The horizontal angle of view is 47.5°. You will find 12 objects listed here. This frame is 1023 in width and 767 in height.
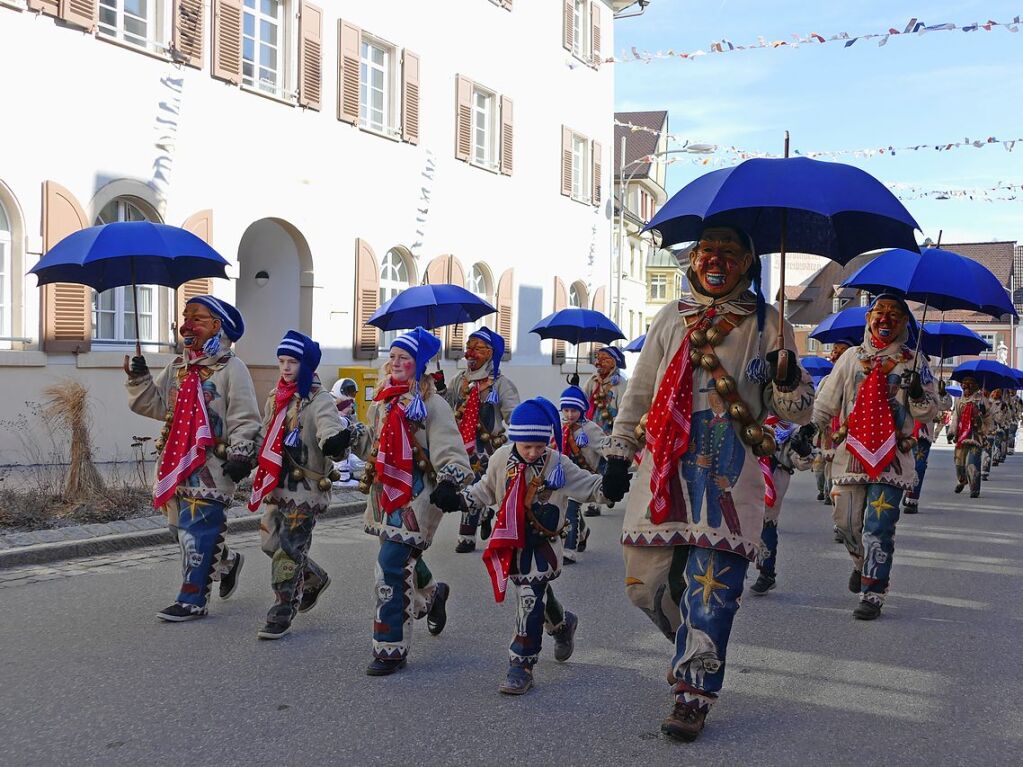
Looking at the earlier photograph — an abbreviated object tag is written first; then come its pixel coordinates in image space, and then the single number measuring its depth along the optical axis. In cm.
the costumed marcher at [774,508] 776
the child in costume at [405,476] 548
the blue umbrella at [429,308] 1069
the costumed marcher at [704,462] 454
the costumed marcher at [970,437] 1622
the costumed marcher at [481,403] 947
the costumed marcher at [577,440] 891
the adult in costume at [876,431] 701
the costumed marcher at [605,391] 1176
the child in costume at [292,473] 614
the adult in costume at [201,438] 650
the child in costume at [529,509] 527
